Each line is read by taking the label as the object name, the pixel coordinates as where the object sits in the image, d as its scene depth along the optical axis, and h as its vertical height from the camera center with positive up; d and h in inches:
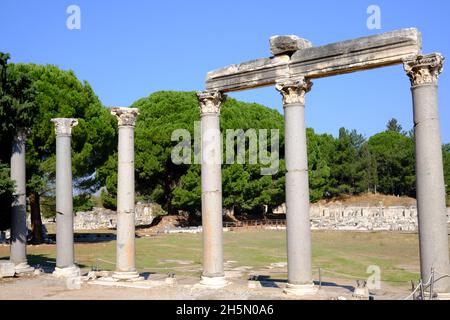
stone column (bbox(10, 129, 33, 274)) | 725.9 -12.6
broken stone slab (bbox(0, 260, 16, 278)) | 676.7 -97.9
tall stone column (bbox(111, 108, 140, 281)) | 641.0 -4.3
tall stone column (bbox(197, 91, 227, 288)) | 584.1 +0.5
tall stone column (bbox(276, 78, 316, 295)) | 518.3 -1.9
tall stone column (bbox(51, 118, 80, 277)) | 709.3 +12.7
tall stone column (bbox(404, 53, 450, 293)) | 444.8 +12.7
